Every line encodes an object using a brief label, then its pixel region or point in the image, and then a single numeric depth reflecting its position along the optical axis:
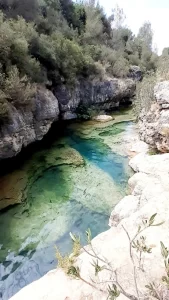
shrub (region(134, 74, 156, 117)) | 10.46
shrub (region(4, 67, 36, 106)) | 7.90
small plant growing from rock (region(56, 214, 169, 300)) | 1.77
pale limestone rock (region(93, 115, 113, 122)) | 14.33
